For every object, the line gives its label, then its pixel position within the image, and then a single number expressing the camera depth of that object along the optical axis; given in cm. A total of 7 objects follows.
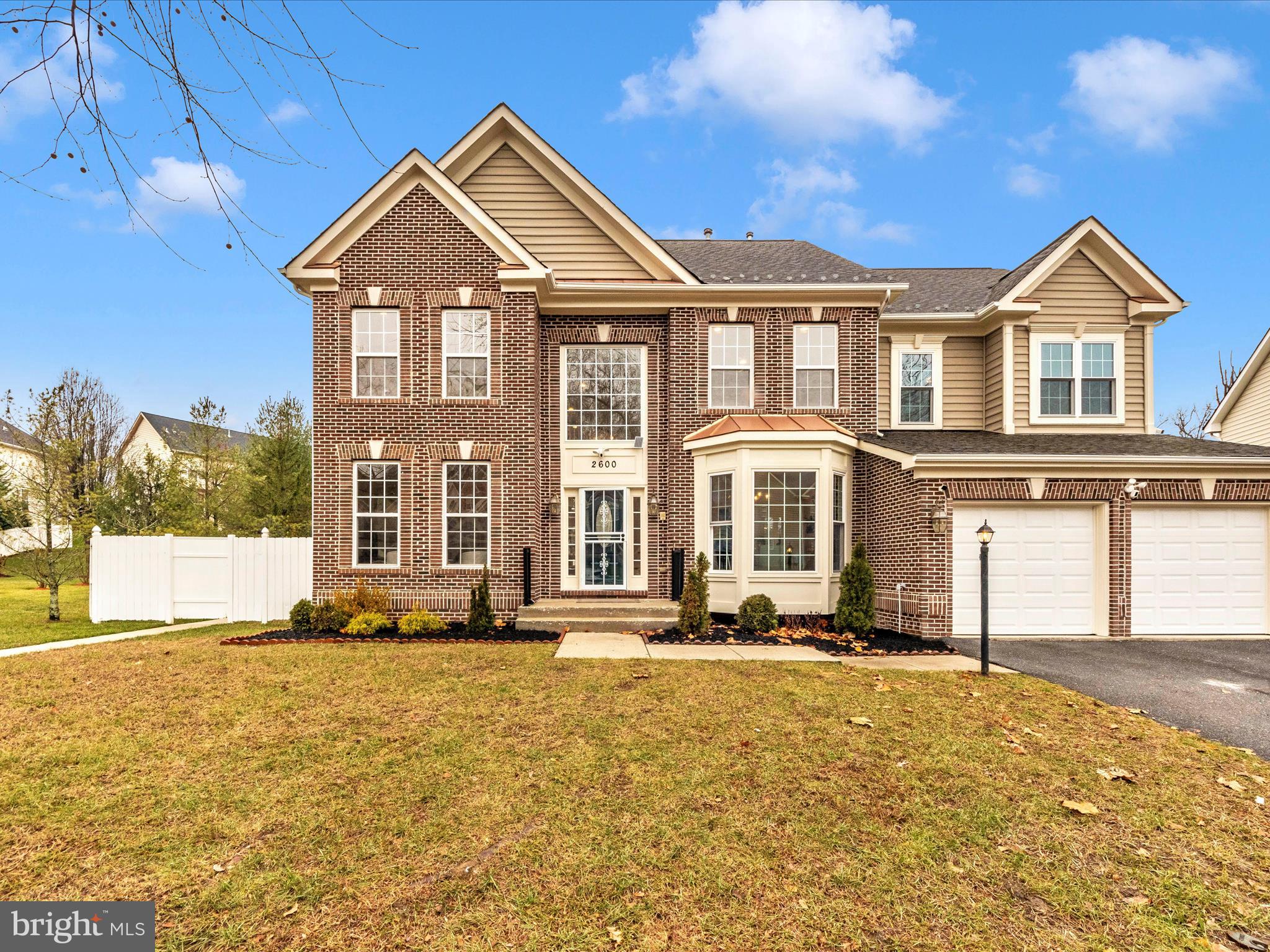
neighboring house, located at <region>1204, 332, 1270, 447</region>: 1836
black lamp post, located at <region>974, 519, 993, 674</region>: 848
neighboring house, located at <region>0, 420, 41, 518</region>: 1512
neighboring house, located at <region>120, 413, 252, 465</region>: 4066
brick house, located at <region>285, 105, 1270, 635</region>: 1130
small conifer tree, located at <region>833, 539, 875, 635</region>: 1095
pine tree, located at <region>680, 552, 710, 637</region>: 1085
